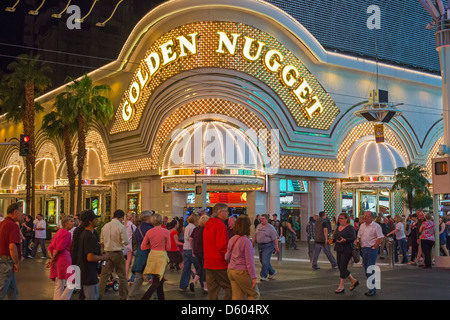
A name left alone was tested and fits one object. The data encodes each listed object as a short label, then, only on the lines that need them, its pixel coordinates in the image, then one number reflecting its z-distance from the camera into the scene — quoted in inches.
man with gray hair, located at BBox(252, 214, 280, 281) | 660.1
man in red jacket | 386.9
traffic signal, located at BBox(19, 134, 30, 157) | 1083.9
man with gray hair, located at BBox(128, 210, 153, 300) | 470.1
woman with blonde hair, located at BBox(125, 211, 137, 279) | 605.1
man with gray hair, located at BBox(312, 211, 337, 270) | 791.7
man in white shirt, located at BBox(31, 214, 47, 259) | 999.0
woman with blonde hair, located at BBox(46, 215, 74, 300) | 409.1
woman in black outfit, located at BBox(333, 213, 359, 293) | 539.2
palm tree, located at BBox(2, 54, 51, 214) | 1660.9
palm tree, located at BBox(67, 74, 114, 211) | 1469.0
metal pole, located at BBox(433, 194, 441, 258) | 788.6
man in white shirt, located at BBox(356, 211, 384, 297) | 544.7
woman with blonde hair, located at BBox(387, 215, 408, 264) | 853.8
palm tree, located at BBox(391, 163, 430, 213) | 1498.5
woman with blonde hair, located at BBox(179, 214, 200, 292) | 566.6
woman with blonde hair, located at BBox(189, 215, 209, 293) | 547.5
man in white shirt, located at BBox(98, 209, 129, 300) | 476.7
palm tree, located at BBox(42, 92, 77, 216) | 1487.5
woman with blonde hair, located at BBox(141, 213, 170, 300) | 441.7
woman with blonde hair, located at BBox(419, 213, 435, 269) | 785.6
